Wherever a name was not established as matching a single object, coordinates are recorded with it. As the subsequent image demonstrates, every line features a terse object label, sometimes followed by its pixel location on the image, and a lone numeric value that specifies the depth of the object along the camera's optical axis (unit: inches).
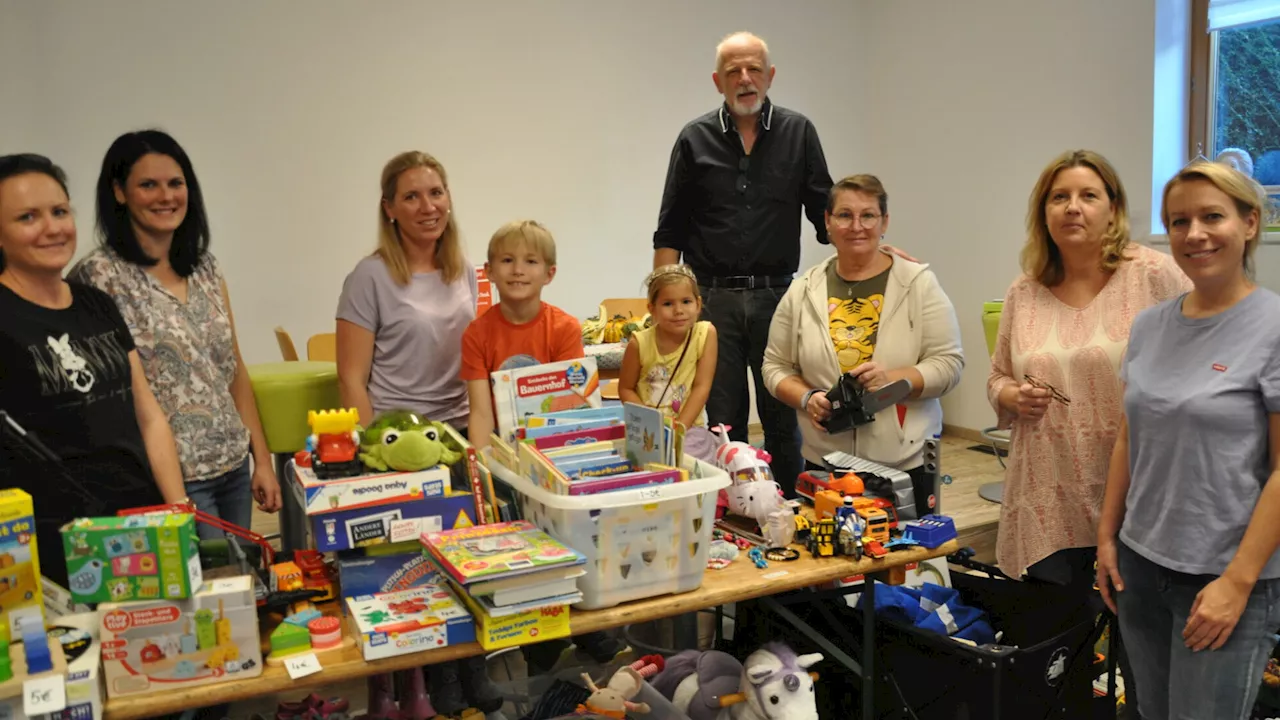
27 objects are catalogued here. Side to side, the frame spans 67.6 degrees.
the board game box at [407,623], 62.6
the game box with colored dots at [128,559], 58.2
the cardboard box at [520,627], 64.1
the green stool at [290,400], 113.3
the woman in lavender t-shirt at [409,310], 95.8
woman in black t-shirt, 68.2
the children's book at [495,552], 62.4
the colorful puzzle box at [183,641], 58.2
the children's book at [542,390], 83.9
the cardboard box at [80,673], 55.2
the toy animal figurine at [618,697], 88.4
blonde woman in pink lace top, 83.5
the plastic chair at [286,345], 164.1
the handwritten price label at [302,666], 60.9
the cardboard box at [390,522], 66.9
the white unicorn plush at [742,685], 85.2
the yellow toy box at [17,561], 56.9
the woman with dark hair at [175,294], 82.3
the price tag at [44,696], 53.8
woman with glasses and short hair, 97.0
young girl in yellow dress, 106.5
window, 183.2
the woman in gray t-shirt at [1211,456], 66.9
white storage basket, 67.0
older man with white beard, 122.3
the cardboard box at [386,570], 68.8
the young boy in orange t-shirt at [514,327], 93.6
